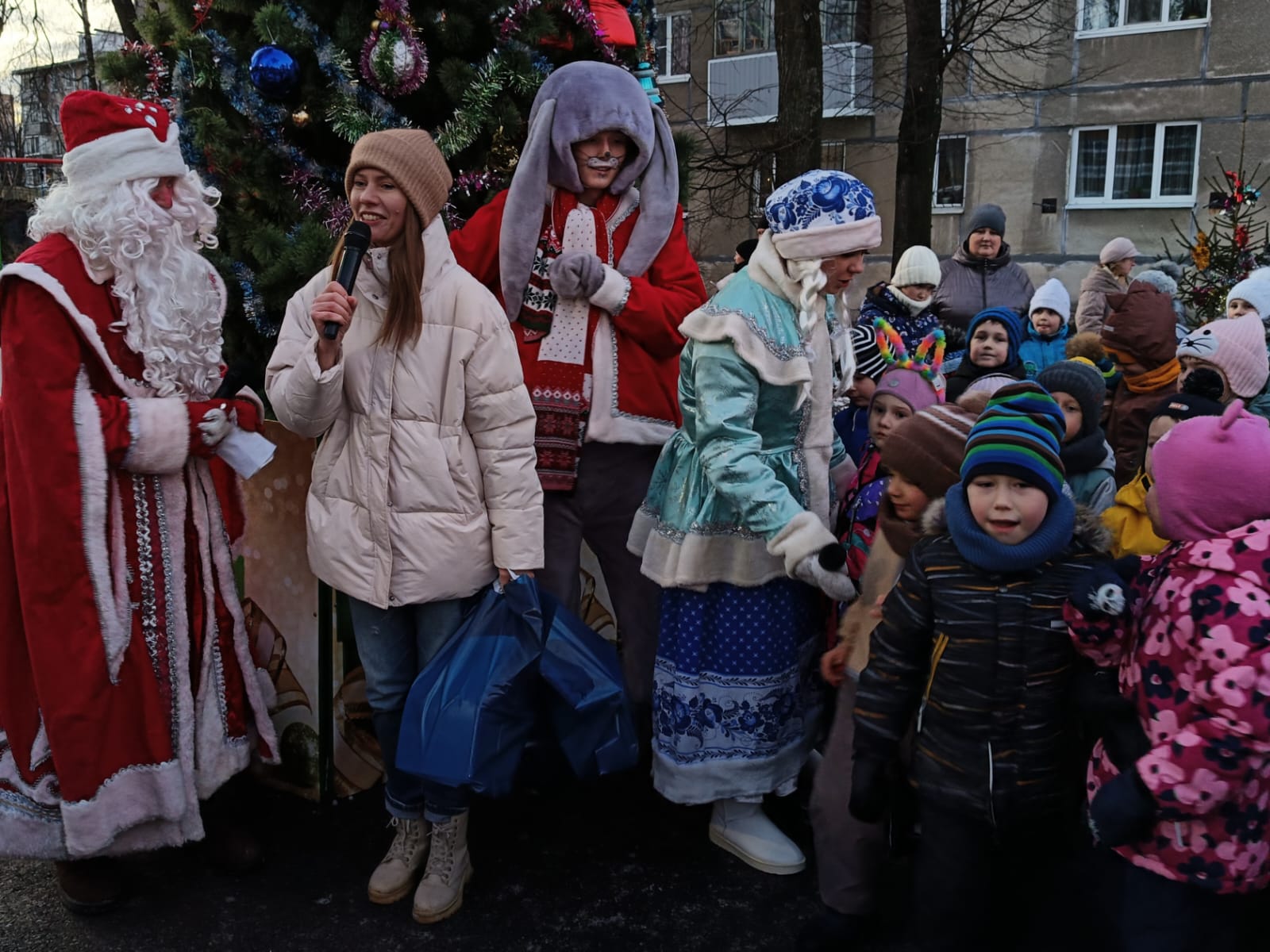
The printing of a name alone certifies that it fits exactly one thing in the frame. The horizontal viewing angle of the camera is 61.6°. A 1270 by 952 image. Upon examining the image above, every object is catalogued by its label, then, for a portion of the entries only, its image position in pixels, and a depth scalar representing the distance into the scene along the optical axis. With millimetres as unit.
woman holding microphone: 2814
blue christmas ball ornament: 3635
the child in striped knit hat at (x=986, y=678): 2314
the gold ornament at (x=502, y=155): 4027
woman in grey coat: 7547
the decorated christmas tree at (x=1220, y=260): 7457
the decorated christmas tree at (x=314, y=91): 3754
